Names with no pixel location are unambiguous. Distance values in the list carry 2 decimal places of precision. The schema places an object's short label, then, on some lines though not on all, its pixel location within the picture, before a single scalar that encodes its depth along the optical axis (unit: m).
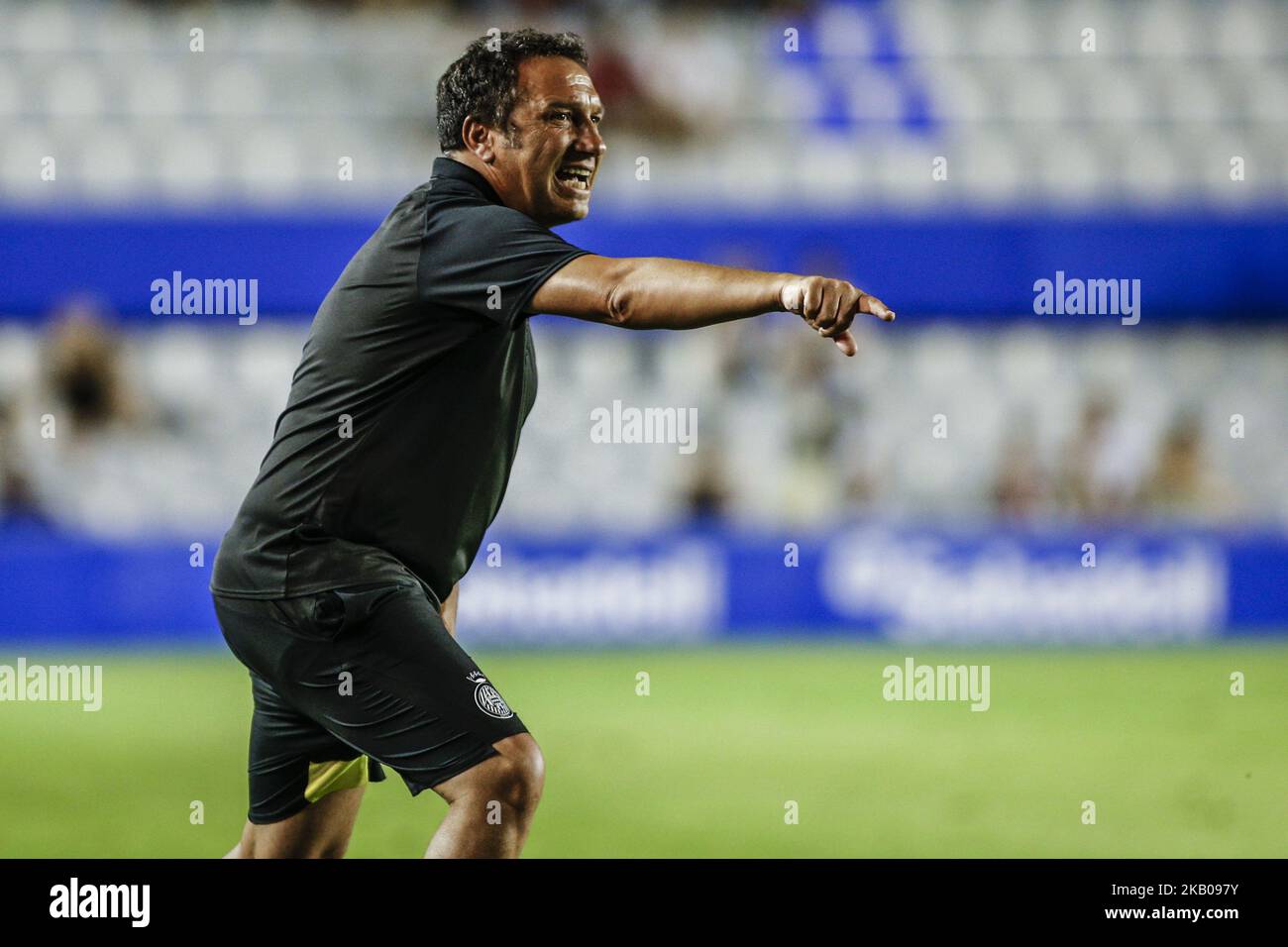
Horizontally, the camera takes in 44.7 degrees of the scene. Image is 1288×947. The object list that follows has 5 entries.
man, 3.23
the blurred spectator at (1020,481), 11.82
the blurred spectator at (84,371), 11.26
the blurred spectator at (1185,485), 12.16
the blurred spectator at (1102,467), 11.98
